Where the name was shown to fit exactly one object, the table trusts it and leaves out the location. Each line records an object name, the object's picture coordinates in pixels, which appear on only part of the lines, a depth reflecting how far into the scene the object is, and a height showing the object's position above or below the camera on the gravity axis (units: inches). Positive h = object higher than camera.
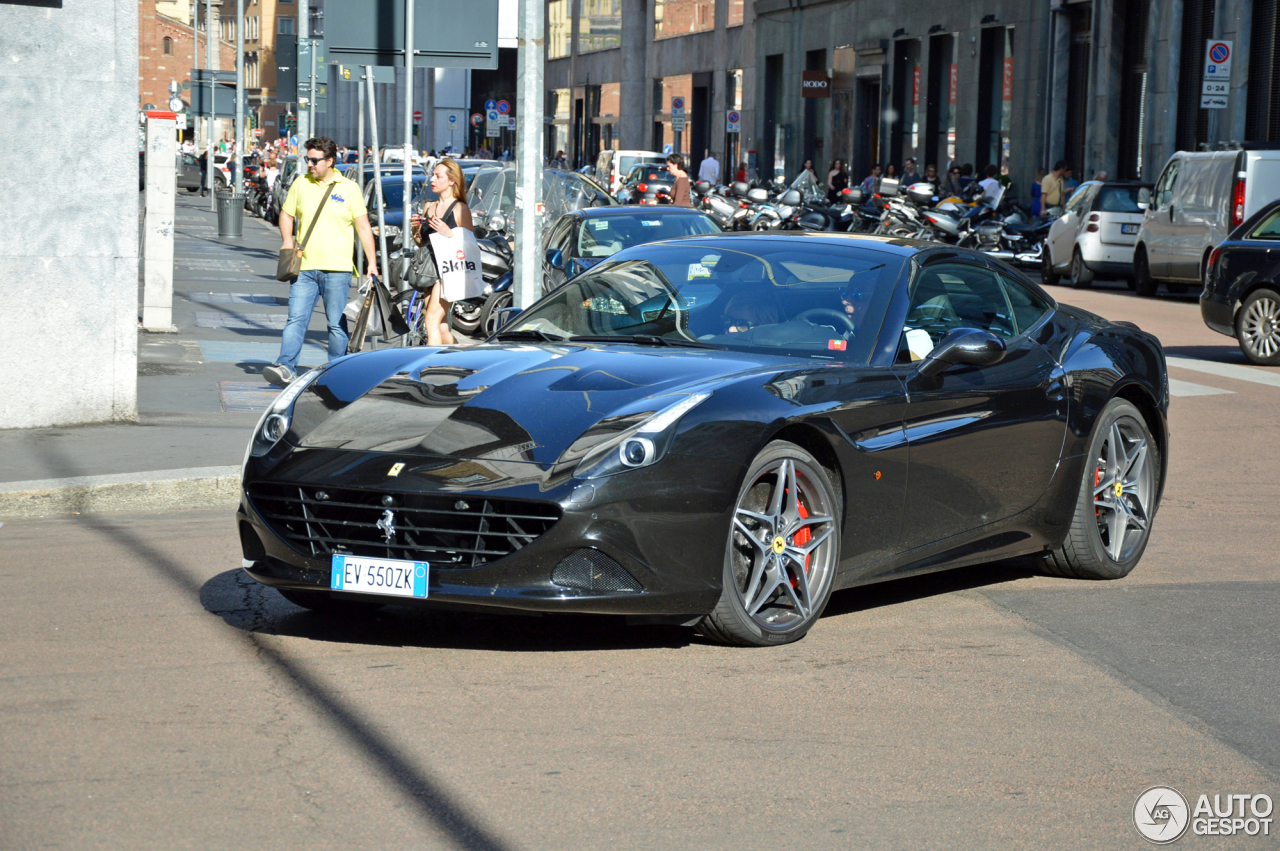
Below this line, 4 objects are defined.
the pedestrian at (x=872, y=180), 1878.4 +20.8
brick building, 5792.3 +424.0
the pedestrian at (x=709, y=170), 2197.3 +30.8
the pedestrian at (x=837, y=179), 2001.7 +21.5
